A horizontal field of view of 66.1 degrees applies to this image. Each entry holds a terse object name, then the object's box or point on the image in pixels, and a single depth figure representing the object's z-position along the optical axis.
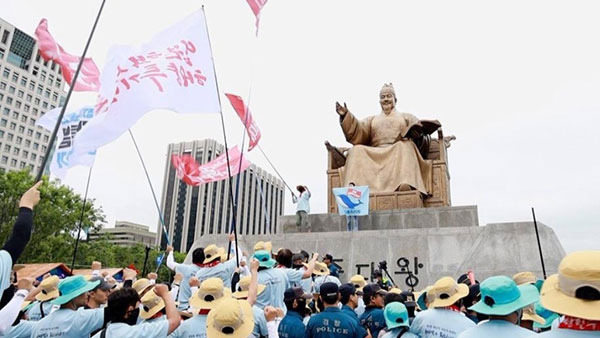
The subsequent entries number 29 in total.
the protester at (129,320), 2.63
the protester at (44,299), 3.94
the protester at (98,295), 3.36
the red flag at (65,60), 8.91
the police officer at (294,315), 3.48
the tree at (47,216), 22.91
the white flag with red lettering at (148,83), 5.85
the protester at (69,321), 2.91
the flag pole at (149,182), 7.18
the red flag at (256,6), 7.89
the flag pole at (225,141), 4.97
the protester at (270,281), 4.50
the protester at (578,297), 1.65
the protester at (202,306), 3.04
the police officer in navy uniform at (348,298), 3.69
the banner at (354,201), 10.22
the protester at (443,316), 2.97
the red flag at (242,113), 10.17
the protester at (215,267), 4.96
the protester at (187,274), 5.04
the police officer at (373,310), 3.77
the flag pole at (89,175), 6.93
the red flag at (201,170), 10.59
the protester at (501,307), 2.18
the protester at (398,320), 3.08
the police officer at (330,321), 3.17
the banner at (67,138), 6.71
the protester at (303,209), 11.16
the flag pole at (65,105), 2.87
